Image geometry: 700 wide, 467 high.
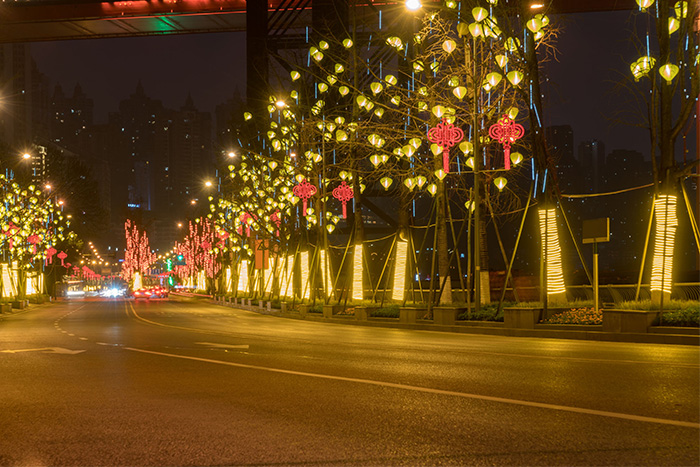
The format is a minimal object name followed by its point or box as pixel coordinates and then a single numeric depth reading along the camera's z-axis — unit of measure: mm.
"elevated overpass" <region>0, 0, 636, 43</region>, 51531
